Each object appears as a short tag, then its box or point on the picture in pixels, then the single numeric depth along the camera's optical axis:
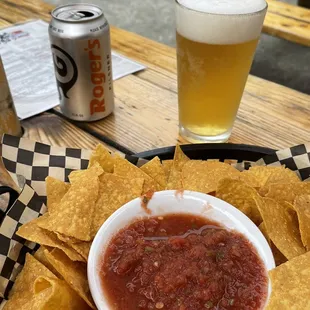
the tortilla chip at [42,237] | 0.25
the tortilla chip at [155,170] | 0.31
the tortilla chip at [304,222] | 0.25
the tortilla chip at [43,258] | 0.26
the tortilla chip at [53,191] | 0.28
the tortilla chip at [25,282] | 0.24
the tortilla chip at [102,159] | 0.30
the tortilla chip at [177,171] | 0.31
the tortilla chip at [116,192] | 0.29
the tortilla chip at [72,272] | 0.24
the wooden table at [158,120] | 0.39
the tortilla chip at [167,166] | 0.32
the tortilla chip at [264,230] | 0.27
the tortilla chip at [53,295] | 0.22
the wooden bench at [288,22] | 0.63
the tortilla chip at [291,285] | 0.22
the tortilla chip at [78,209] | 0.25
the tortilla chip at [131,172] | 0.30
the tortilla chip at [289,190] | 0.28
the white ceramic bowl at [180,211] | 0.25
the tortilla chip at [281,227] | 0.25
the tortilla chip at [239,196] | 0.28
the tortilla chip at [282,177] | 0.29
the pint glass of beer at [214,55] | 0.32
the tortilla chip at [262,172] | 0.29
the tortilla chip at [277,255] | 0.27
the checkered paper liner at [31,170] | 0.26
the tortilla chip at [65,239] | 0.25
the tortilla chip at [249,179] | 0.29
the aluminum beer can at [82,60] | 0.35
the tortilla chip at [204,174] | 0.30
